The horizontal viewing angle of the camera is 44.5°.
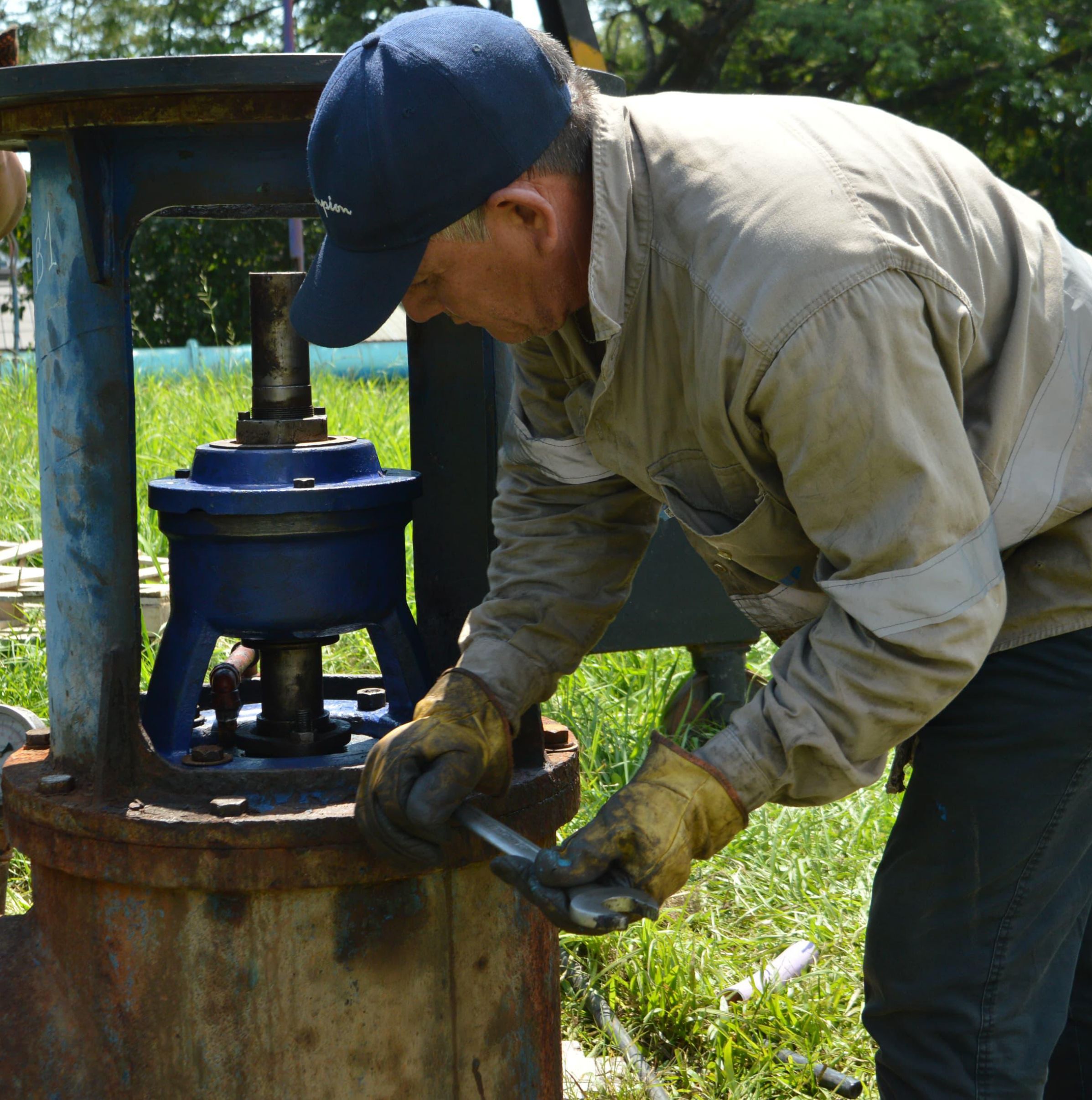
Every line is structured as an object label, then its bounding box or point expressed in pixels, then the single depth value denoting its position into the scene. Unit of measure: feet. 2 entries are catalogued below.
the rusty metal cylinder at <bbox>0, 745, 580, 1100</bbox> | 5.55
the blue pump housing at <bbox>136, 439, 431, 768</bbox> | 5.95
